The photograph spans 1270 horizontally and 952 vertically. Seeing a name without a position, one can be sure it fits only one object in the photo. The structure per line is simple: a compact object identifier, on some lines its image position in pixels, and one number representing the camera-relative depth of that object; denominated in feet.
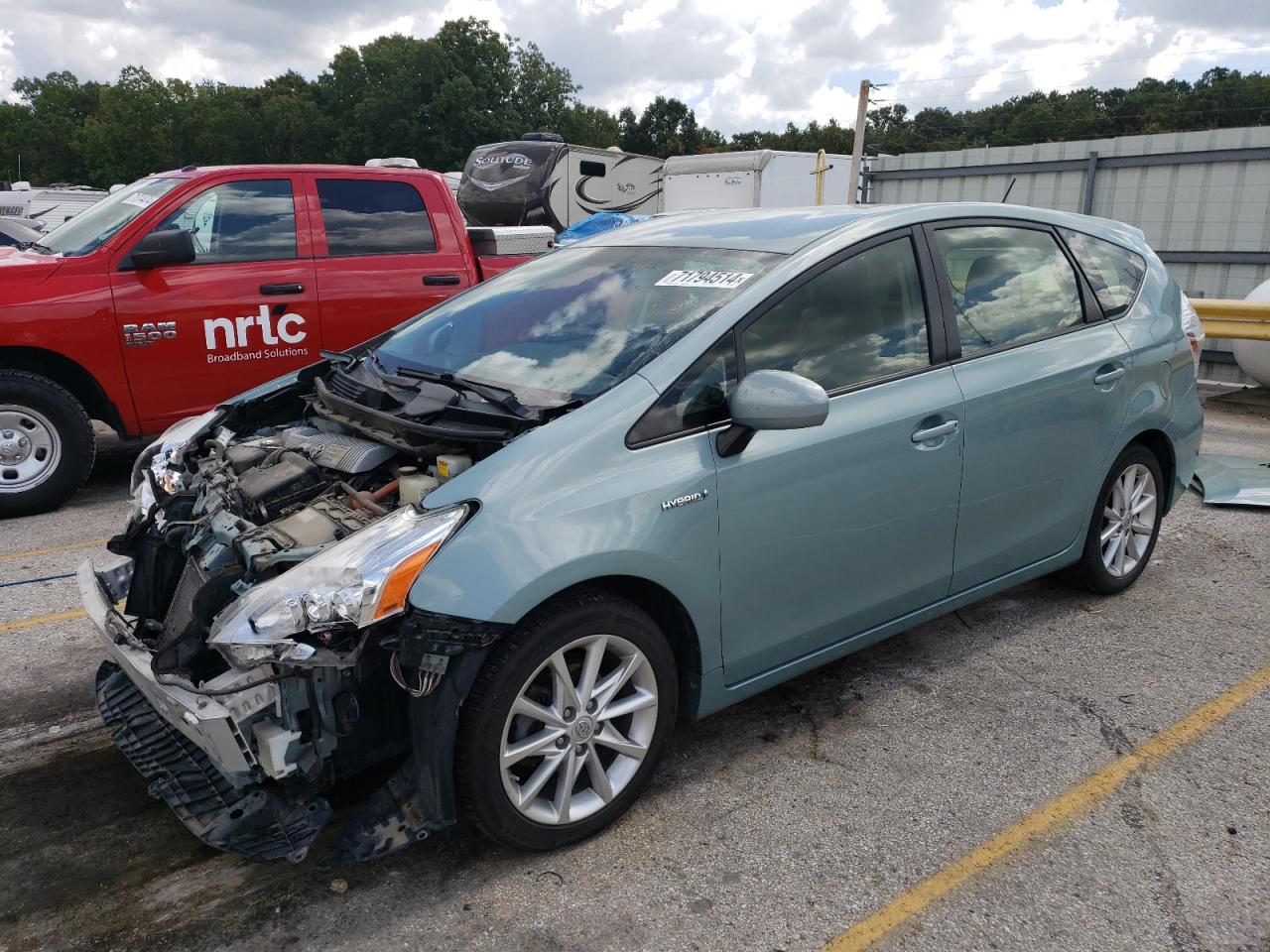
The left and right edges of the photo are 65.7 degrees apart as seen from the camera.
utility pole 51.67
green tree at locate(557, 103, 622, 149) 234.85
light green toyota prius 7.84
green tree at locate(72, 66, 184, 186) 241.14
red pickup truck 18.63
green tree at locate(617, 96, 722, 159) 283.18
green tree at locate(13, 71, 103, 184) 272.10
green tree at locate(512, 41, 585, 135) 227.40
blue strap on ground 15.12
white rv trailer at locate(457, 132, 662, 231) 58.54
